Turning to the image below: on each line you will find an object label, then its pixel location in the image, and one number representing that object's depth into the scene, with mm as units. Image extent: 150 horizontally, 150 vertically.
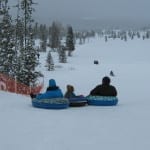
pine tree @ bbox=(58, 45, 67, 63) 85700
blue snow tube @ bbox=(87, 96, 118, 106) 18281
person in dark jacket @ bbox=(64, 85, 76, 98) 18172
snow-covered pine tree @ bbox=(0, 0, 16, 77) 41303
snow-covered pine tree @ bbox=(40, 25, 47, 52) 119688
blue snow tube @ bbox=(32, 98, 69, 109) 16578
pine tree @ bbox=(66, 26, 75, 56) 106412
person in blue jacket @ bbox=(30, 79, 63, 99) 16875
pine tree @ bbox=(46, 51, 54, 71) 68150
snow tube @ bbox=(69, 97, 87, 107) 17547
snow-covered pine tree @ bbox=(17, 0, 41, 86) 36875
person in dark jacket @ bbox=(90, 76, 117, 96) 18766
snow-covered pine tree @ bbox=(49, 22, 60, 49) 128250
